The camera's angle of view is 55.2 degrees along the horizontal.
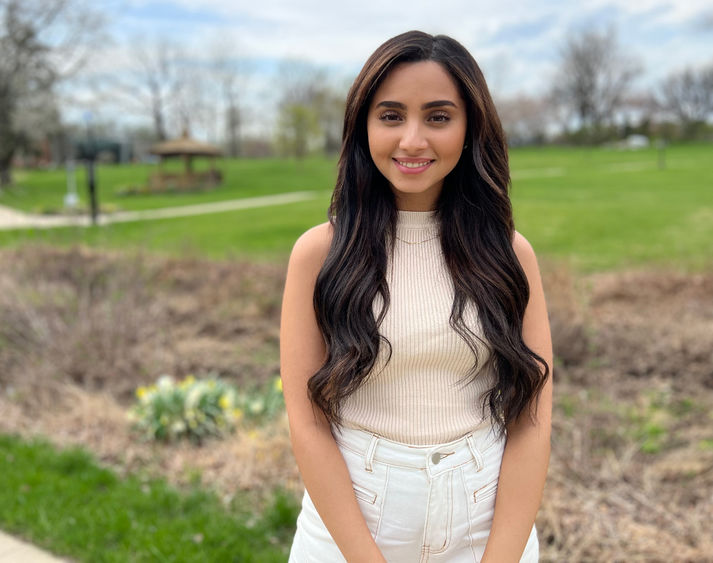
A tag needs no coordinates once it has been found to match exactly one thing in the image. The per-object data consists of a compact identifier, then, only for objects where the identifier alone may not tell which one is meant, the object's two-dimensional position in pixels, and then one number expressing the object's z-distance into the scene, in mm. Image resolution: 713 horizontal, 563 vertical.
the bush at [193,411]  4105
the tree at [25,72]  28406
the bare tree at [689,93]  74562
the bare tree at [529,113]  74438
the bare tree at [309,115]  43062
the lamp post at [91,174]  17106
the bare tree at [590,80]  74562
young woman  1448
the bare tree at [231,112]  56781
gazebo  29623
